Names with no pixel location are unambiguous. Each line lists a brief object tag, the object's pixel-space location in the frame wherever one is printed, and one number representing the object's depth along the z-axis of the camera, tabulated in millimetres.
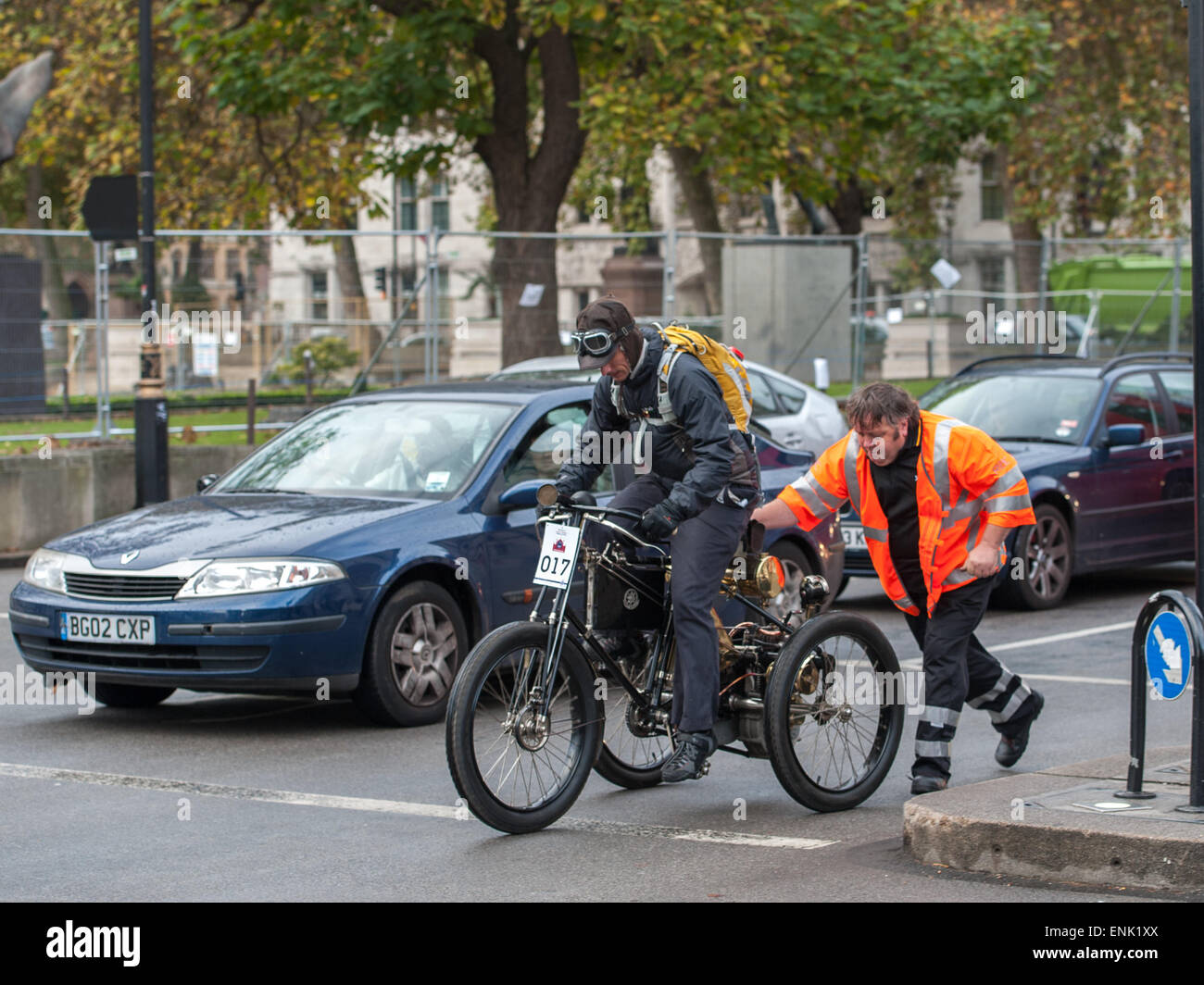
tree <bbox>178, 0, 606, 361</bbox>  20734
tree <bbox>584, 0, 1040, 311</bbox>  20703
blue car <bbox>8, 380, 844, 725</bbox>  8117
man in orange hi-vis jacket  6832
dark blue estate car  12609
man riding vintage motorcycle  6594
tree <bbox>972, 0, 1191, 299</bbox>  32900
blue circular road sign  5684
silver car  16156
